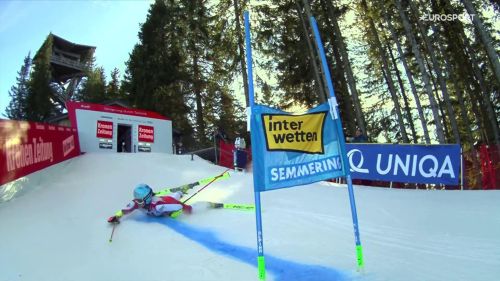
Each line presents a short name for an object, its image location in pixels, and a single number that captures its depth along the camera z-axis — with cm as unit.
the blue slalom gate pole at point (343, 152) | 467
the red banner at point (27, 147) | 892
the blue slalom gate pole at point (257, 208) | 437
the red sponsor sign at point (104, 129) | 1975
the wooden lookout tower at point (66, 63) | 4234
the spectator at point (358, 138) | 1304
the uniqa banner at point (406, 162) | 1053
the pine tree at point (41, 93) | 4125
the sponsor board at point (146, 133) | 2266
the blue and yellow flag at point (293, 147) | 467
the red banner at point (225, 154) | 1921
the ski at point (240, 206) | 797
